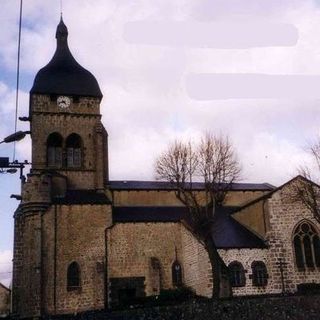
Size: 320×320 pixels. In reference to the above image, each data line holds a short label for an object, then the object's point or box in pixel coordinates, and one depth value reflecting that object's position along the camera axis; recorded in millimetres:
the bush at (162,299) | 29359
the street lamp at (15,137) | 16234
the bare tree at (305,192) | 38031
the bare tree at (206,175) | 34625
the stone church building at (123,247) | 37125
